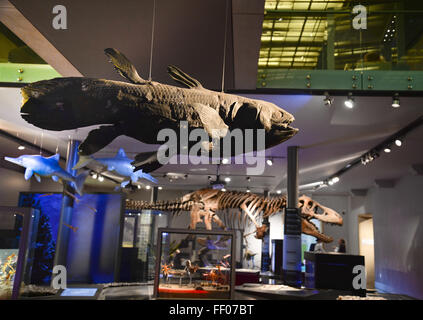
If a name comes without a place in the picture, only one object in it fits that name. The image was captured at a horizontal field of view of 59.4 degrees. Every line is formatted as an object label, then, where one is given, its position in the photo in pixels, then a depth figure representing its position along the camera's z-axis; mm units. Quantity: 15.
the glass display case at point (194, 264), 3301
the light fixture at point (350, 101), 5120
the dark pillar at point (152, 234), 7378
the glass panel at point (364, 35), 4922
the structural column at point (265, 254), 11883
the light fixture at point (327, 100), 5133
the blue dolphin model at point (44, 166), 5773
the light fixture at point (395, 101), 5098
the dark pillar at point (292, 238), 7086
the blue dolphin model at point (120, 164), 5699
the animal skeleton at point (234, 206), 8602
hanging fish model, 1550
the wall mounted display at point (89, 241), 7227
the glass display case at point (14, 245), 3557
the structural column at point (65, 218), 7240
